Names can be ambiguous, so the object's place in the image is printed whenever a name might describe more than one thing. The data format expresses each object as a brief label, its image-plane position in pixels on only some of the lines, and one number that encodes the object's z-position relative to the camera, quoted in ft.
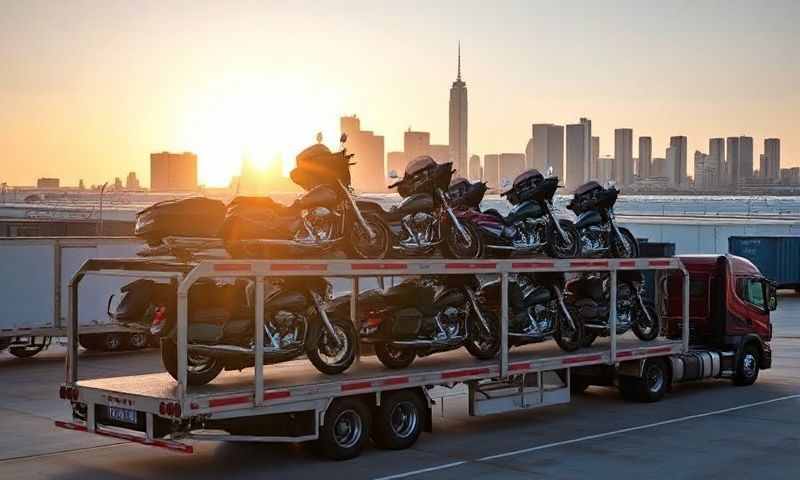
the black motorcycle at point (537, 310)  53.67
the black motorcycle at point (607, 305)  58.65
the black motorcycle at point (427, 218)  50.26
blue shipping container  148.05
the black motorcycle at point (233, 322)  40.32
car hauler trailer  38.75
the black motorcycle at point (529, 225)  54.49
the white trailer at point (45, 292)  78.79
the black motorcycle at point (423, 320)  47.75
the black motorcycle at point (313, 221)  42.50
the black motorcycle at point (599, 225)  61.21
